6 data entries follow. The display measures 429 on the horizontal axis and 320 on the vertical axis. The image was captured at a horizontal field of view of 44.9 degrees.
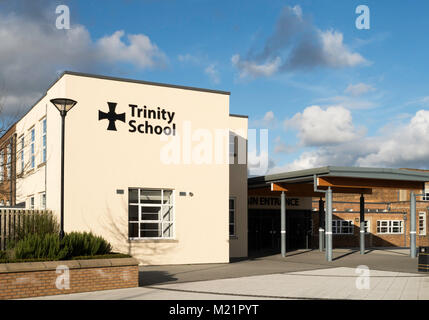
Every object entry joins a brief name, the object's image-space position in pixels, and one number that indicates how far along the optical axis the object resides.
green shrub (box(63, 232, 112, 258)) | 13.35
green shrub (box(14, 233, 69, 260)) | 12.63
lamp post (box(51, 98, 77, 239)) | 13.09
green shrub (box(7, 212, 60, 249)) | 16.30
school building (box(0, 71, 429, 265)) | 18.77
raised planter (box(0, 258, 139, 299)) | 11.40
